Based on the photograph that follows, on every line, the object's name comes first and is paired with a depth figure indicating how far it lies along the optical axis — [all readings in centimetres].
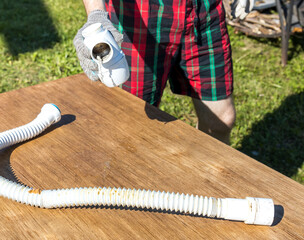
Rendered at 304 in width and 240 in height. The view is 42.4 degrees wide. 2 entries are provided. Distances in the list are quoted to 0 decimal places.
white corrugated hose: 110
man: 184
